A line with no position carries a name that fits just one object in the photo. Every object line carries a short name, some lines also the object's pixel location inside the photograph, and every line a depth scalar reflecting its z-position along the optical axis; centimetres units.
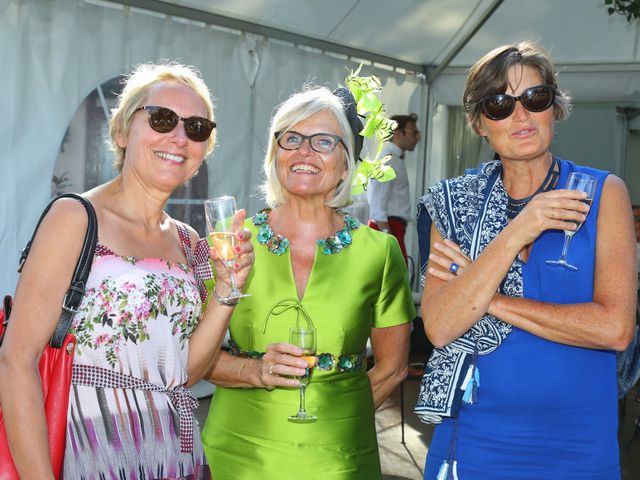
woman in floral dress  220
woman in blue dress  247
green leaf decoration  347
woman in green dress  301
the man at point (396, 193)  1100
